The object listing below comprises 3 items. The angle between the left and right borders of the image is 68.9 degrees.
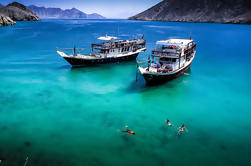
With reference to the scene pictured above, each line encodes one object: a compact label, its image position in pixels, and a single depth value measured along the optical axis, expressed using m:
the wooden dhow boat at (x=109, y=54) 41.63
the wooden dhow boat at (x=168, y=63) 30.17
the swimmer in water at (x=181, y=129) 19.17
